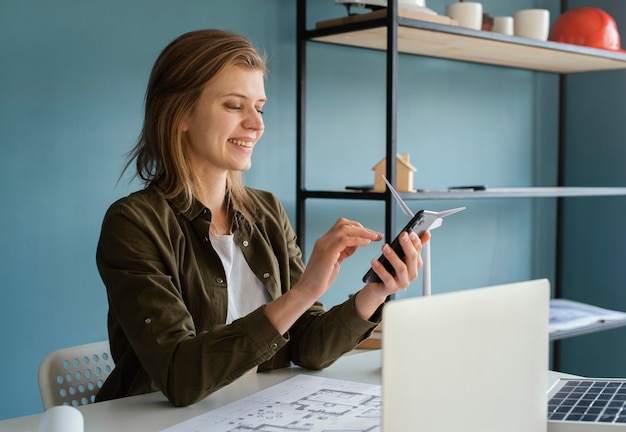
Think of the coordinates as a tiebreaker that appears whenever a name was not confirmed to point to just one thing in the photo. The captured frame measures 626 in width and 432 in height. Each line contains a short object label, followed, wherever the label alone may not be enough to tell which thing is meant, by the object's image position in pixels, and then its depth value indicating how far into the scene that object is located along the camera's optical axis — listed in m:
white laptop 0.80
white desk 1.20
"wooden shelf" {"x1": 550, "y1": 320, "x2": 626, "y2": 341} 2.80
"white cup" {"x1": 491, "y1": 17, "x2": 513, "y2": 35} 2.69
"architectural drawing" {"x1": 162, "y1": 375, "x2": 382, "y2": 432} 1.16
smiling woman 1.33
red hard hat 2.93
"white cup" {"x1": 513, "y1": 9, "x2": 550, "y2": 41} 2.77
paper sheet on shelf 2.89
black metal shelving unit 2.36
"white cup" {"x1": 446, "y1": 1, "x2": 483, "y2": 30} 2.57
